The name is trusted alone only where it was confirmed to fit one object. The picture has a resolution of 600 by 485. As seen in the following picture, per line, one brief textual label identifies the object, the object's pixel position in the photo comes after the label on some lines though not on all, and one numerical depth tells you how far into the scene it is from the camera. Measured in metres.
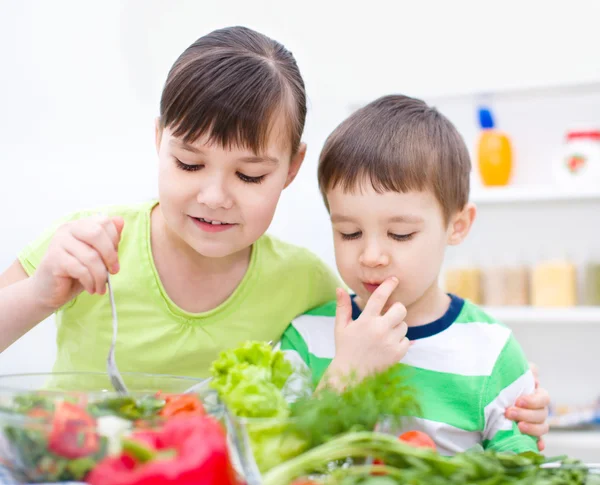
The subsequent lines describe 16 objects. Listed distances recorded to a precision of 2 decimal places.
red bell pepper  0.47
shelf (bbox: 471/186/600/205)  2.71
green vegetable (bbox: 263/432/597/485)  0.55
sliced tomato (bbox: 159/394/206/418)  0.58
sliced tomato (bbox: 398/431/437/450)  0.69
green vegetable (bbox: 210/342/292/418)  0.66
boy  1.07
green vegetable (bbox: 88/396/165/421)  0.56
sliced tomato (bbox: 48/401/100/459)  0.51
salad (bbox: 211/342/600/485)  0.56
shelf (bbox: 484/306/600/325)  2.65
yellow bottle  2.77
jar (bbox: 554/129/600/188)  2.67
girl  1.01
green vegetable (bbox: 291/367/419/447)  0.59
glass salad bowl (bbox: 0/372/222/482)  0.51
